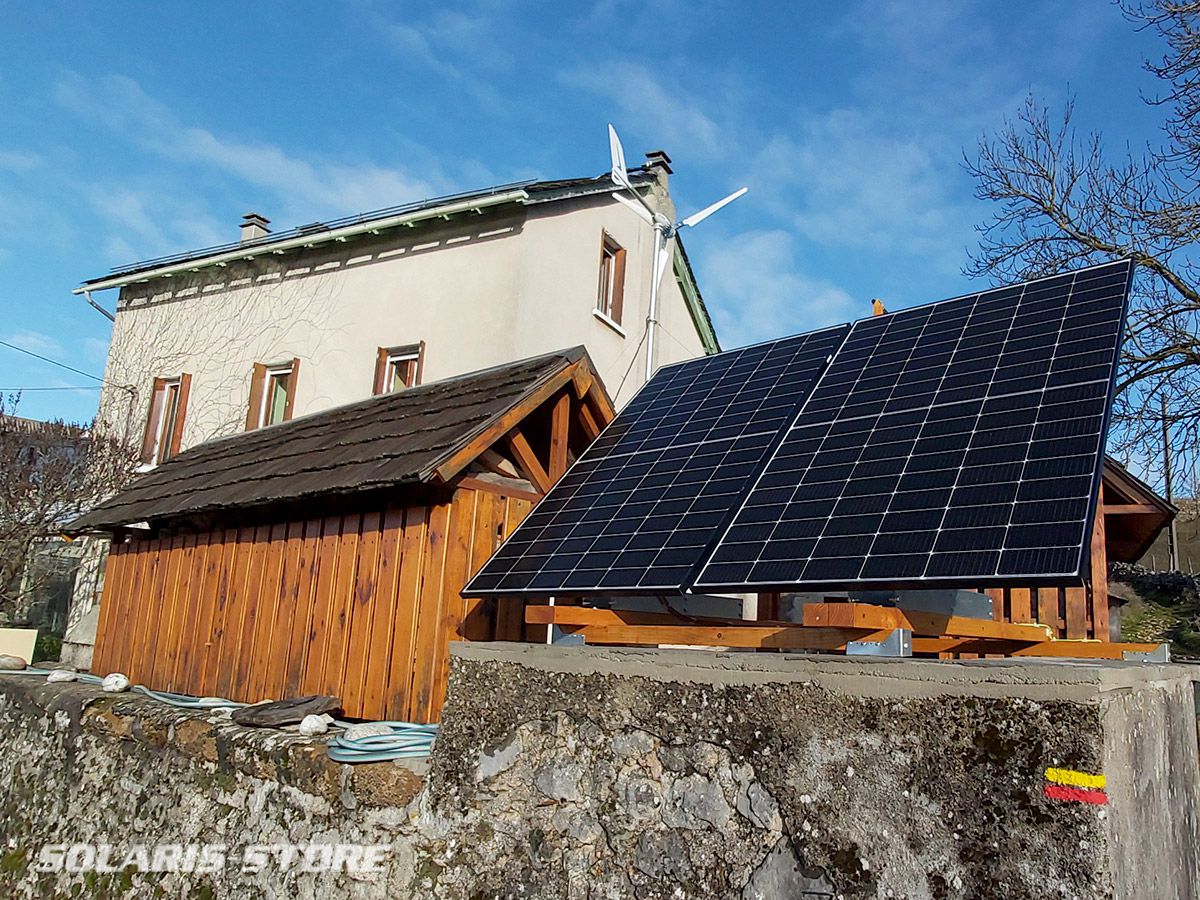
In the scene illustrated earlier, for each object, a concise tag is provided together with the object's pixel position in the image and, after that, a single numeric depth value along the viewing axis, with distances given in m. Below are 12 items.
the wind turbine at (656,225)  16.31
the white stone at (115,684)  8.45
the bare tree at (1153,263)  14.05
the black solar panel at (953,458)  3.72
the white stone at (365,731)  5.47
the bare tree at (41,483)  17.95
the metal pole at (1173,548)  25.48
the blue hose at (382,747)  5.27
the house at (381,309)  14.79
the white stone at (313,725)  6.03
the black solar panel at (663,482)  4.95
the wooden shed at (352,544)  6.30
